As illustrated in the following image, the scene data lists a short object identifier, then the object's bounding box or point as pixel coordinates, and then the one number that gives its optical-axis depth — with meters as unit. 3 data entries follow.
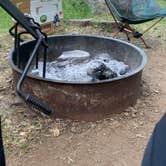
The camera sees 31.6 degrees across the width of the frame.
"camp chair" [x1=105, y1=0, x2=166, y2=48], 3.69
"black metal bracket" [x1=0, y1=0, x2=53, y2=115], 1.29
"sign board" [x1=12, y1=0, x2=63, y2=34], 3.60
